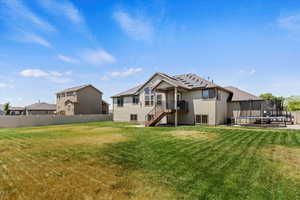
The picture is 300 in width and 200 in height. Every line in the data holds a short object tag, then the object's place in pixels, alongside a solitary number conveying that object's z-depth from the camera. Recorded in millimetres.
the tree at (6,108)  36425
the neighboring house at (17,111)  40244
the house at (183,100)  16406
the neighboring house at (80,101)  30141
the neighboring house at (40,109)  37188
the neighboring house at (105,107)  36812
